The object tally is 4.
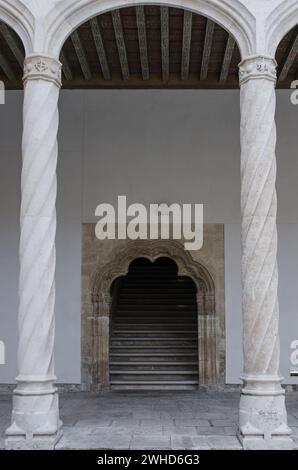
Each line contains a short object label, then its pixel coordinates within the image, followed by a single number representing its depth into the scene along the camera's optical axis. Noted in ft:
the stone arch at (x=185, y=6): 22.09
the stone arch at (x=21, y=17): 21.98
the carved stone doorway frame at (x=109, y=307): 32.32
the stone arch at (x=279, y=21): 22.15
